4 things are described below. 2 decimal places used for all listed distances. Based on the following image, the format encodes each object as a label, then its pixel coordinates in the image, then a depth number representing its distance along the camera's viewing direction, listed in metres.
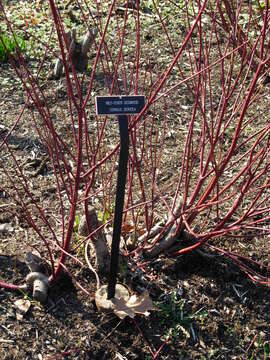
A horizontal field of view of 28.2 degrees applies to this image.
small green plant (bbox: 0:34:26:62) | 4.24
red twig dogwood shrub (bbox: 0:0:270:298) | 2.26
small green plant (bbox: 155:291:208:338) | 2.25
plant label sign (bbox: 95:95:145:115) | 1.74
